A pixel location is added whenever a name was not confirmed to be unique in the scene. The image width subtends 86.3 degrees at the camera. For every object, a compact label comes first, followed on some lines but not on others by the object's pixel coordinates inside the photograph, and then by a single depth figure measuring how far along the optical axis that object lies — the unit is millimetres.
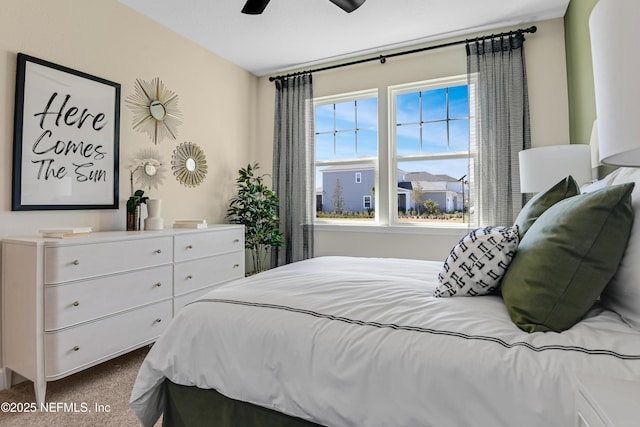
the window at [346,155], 3762
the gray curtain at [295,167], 3850
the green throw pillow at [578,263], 958
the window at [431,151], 3375
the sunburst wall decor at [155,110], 2863
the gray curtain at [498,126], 2957
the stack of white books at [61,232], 1987
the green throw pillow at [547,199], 1351
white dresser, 1831
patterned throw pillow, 1219
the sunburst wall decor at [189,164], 3240
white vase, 2695
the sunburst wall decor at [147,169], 2853
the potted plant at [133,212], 2666
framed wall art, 2127
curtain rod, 2978
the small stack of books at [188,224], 2871
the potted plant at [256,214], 3631
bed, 832
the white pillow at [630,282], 938
